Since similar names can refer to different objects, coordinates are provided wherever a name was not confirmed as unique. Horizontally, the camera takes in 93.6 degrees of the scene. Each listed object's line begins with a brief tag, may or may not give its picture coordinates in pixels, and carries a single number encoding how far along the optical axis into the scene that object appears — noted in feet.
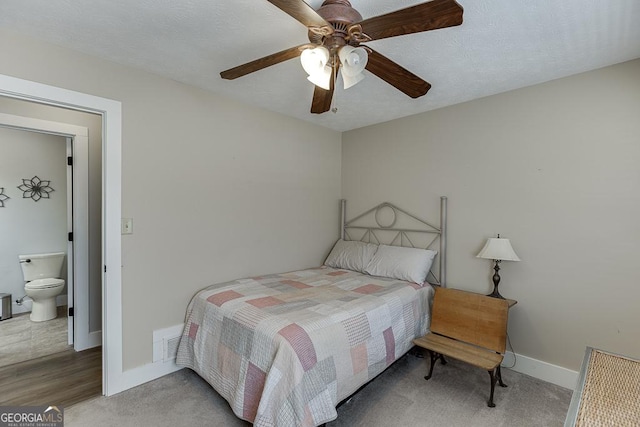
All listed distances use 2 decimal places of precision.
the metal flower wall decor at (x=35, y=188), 12.96
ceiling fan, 3.93
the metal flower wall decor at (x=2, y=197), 12.42
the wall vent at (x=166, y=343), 7.97
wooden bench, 7.36
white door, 9.77
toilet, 11.48
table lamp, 8.11
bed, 5.42
